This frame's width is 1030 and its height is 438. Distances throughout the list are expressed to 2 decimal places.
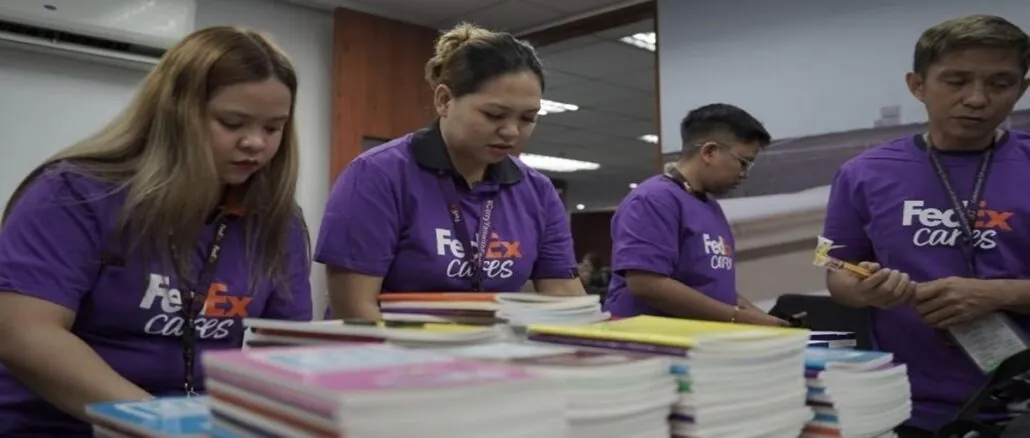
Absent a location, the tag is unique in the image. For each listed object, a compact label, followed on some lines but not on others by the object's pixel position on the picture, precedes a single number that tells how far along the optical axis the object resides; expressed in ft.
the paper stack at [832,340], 3.76
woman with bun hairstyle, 4.91
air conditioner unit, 12.66
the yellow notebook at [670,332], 2.53
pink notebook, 1.75
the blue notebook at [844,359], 2.87
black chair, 10.56
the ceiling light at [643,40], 17.81
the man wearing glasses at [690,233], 7.03
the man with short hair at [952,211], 4.71
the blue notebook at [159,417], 2.19
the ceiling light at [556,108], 24.43
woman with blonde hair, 3.59
